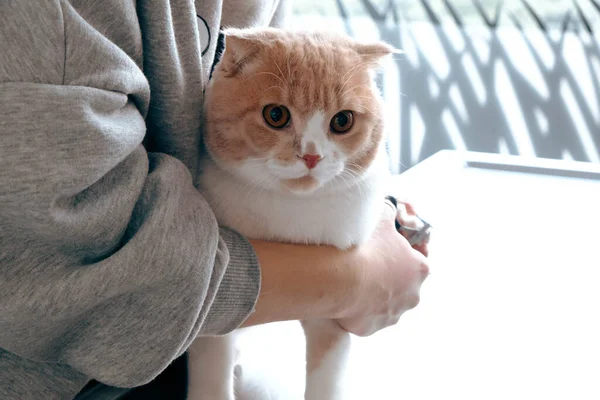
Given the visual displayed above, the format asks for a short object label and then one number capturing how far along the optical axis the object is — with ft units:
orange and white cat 2.53
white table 3.06
